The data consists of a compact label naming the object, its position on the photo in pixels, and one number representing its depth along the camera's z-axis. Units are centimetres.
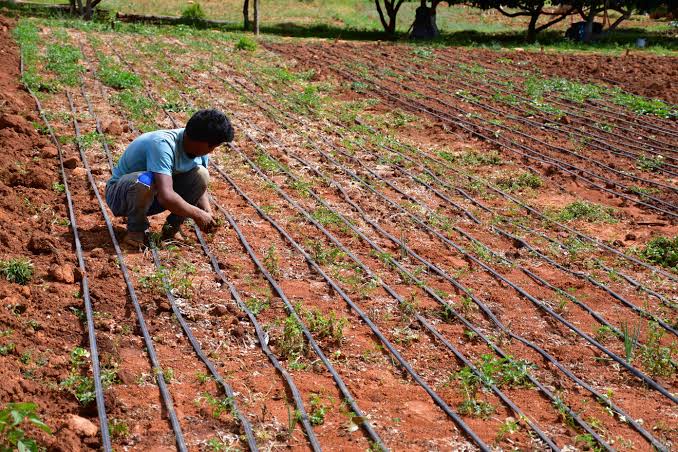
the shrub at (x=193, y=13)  2378
